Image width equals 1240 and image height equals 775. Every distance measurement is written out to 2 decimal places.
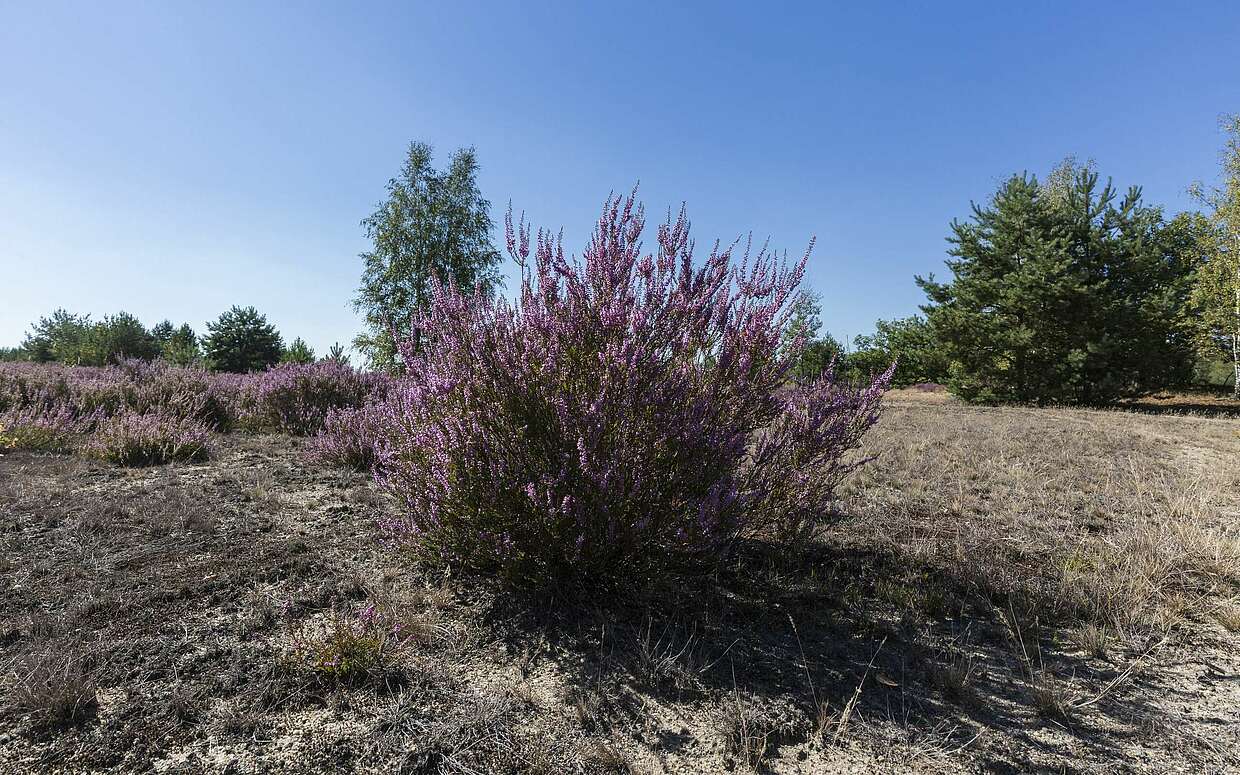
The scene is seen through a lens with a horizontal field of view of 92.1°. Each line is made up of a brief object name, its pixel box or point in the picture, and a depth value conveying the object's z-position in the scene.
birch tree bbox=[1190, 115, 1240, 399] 20.83
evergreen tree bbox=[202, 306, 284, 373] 37.09
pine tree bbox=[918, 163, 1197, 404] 20.38
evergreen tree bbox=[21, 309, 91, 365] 43.61
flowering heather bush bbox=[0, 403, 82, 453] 6.81
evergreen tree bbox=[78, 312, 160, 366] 36.19
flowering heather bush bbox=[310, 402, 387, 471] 6.13
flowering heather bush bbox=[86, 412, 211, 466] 6.25
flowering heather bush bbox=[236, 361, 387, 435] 8.89
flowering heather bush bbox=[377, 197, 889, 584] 2.80
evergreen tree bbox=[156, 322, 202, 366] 26.94
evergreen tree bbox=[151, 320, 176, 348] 44.67
